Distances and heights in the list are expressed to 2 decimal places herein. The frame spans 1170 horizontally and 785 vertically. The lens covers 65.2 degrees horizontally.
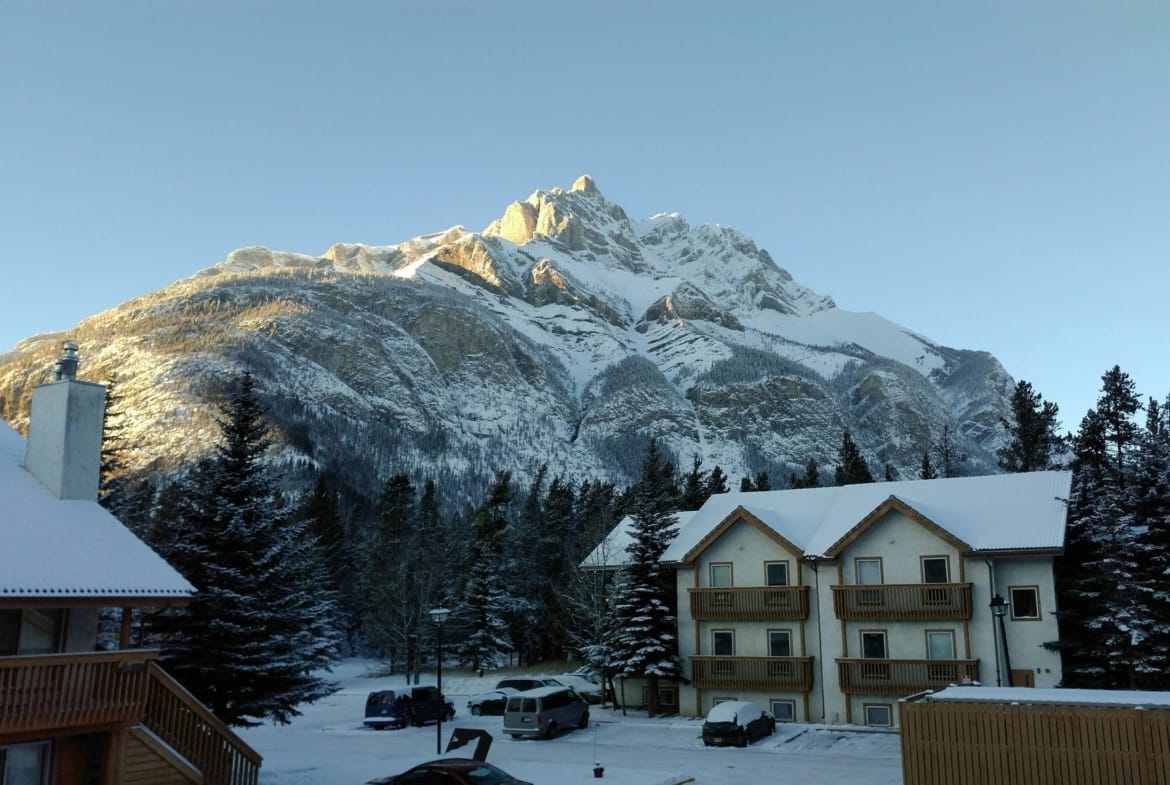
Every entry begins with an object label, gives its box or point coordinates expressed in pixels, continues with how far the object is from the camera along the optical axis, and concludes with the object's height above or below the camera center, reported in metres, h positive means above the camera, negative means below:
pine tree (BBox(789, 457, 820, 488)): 89.06 +10.55
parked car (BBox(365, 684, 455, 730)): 37.91 -4.99
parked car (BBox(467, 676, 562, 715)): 40.66 -5.02
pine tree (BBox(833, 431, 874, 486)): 90.81 +11.70
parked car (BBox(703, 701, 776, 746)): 30.81 -4.64
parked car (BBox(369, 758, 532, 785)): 17.32 -3.52
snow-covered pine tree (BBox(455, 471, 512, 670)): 62.59 -1.52
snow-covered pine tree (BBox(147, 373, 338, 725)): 22.41 -0.42
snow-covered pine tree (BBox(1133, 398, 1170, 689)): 28.81 +1.63
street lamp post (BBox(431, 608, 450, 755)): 29.43 -0.99
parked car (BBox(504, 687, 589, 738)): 33.84 -4.65
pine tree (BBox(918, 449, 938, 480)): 96.27 +12.16
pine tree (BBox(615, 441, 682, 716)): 39.50 -1.01
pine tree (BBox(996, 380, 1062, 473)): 75.69 +12.46
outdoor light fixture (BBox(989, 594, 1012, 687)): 27.94 -0.63
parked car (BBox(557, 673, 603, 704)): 45.00 -5.15
